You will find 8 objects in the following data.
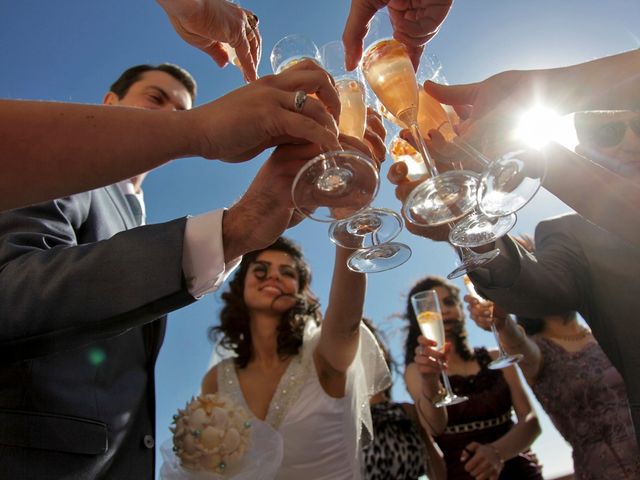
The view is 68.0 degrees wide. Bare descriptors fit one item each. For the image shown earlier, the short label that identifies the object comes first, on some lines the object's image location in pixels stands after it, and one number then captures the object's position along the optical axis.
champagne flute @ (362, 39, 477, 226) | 0.41
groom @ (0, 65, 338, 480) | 0.32
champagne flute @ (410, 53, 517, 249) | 0.45
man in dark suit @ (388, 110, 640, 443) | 0.54
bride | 0.70
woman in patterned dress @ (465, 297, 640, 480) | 0.78
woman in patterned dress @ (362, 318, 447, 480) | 0.99
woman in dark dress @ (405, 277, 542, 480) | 0.98
